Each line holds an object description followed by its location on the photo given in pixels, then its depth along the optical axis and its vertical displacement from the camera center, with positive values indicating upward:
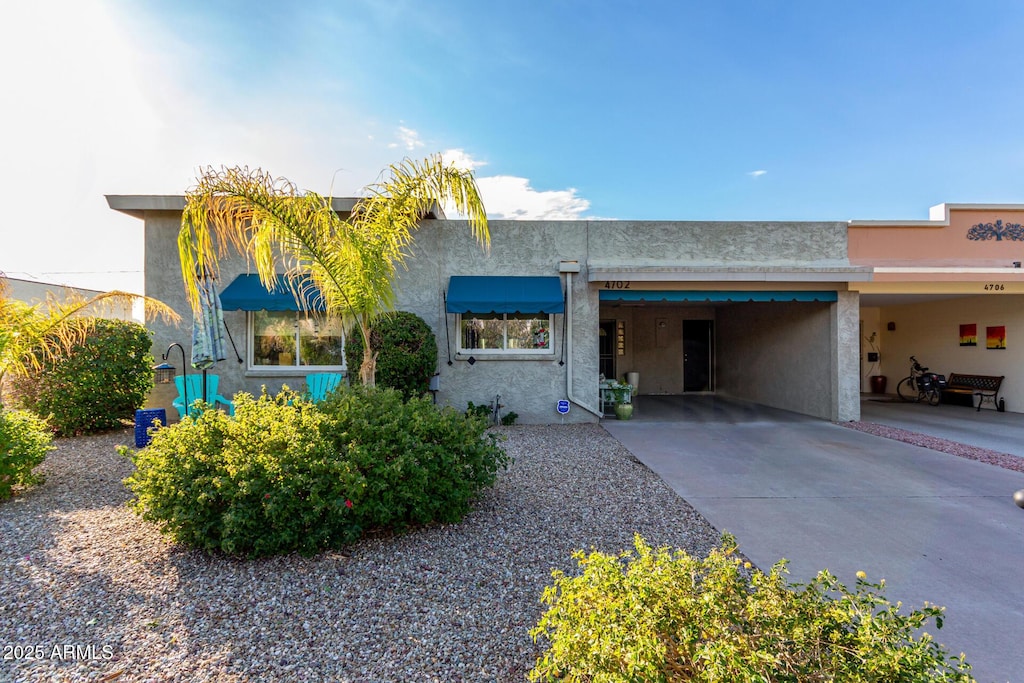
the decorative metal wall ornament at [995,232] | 10.85 +2.43
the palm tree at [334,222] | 5.46 +1.50
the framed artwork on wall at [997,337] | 12.59 +0.03
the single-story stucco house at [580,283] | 10.16 +1.27
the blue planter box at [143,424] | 7.90 -1.34
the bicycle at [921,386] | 14.08 -1.48
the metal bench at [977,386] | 12.73 -1.34
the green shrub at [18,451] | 5.15 -1.15
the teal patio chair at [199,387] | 9.43 -0.84
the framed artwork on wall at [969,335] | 13.46 +0.10
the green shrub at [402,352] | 9.02 -0.16
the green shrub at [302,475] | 3.74 -1.09
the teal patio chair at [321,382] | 9.57 -0.76
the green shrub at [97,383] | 8.34 -0.66
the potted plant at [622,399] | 11.07 -1.35
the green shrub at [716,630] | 1.61 -1.11
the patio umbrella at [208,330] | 8.27 +0.27
